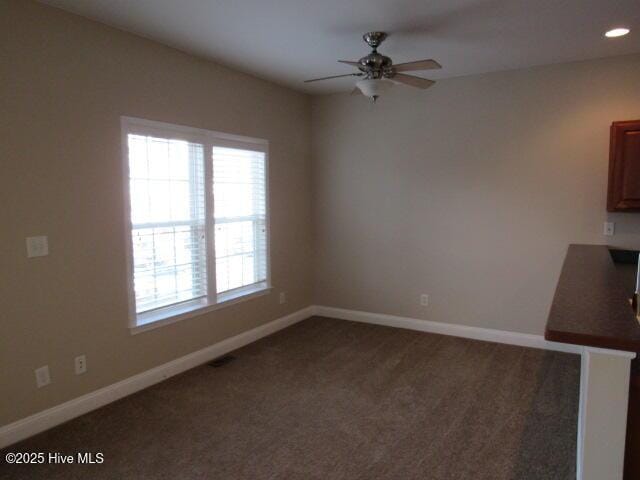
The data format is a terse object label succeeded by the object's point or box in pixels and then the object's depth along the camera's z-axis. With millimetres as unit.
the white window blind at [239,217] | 3969
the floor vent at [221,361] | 3758
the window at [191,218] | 3256
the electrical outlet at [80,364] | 2912
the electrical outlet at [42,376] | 2705
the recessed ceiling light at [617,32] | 3025
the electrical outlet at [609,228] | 3760
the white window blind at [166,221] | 3246
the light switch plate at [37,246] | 2633
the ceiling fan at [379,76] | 2946
